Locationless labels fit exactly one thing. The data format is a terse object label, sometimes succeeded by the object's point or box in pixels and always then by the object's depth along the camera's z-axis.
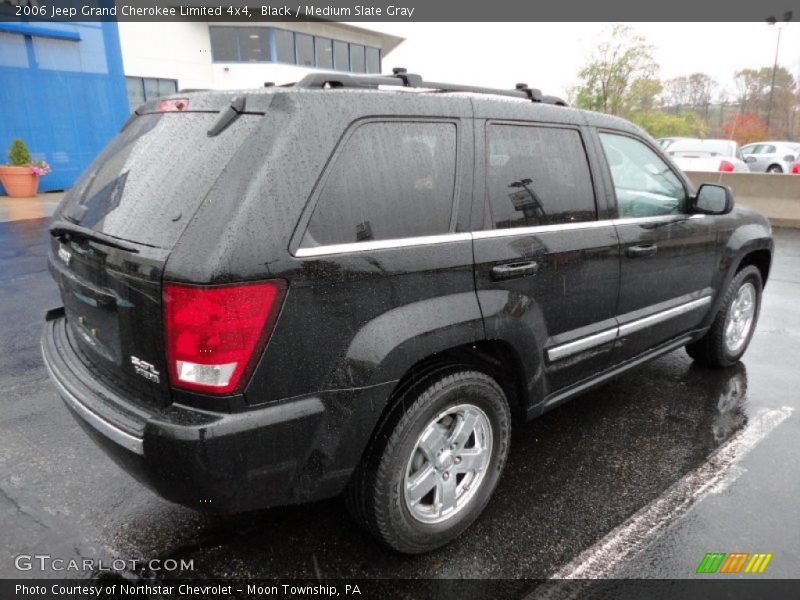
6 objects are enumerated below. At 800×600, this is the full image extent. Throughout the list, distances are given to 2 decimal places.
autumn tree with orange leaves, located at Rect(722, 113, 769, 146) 48.28
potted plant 14.02
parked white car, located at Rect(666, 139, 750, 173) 15.47
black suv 1.92
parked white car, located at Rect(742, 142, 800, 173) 23.69
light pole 28.21
